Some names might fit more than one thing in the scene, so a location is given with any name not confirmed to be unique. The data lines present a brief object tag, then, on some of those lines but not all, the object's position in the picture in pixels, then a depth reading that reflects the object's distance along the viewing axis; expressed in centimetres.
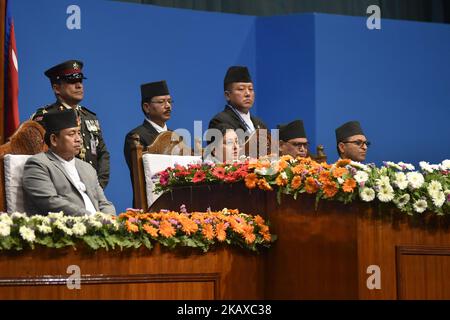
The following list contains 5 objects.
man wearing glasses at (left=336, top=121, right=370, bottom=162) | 1111
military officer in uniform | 995
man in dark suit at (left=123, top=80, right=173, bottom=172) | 1070
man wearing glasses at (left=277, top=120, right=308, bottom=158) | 1052
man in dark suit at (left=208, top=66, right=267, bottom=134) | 984
